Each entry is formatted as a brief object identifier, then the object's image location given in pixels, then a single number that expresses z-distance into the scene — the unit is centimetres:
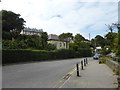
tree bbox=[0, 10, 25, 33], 2777
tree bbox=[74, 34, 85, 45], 4353
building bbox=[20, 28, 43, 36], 5922
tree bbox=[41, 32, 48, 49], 3119
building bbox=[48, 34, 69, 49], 3774
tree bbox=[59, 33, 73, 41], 4128
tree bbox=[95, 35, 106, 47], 5617
